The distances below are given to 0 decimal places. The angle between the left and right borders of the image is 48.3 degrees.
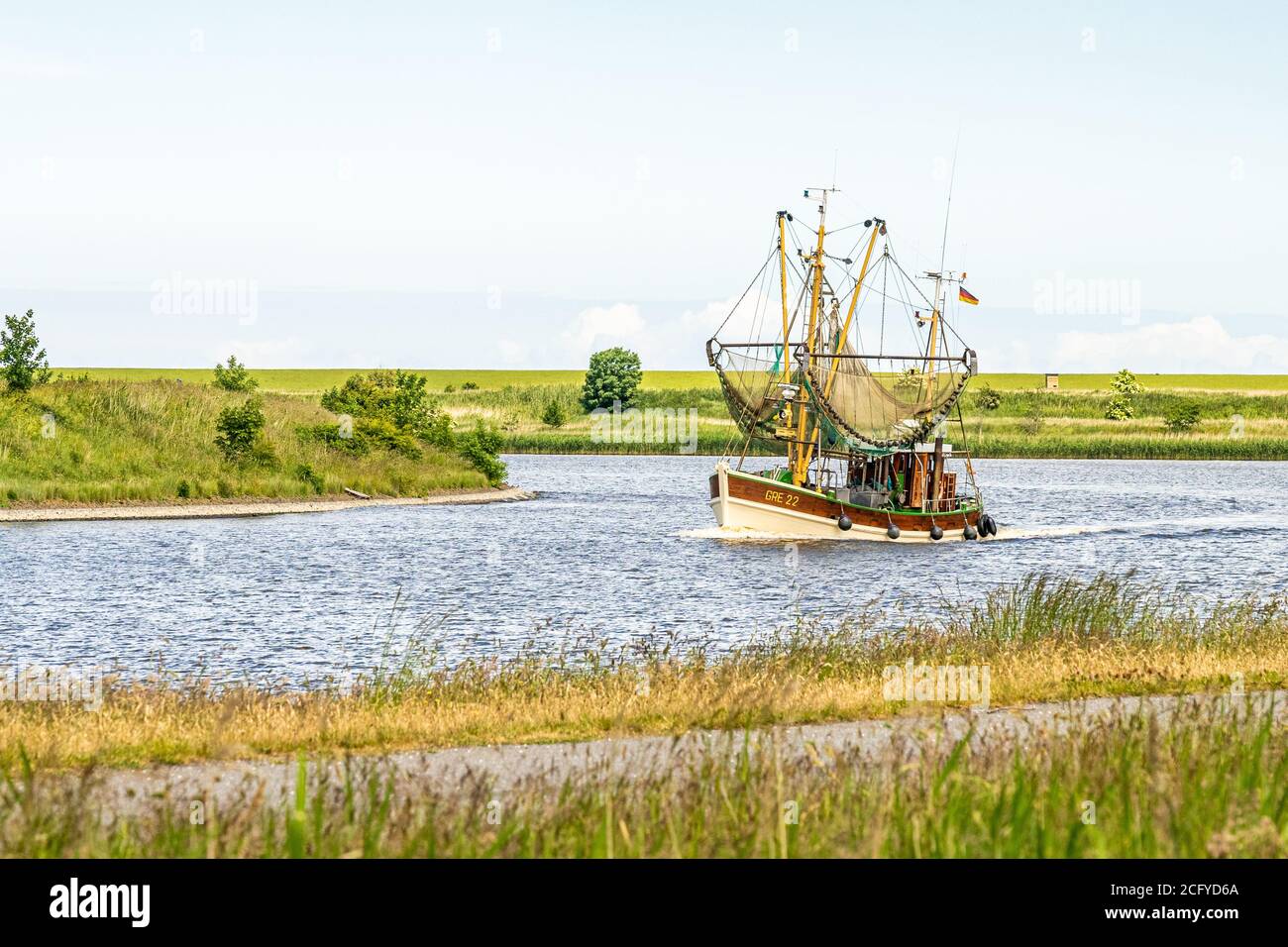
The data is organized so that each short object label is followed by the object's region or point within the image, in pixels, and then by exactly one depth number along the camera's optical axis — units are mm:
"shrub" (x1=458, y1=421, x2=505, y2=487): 85125
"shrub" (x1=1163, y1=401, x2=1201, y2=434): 139375
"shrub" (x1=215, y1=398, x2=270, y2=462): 70250
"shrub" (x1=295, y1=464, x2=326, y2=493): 72500
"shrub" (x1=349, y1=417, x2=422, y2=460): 80500
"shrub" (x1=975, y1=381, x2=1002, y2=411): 162750
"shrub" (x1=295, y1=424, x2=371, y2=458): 78125
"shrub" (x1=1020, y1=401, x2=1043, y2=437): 145512
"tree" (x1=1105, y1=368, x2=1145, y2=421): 157125
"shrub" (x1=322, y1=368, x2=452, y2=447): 83750
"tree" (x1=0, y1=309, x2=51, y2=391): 69125
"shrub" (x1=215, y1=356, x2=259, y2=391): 99688
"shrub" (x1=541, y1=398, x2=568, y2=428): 154875
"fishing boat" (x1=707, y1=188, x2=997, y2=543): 59594
